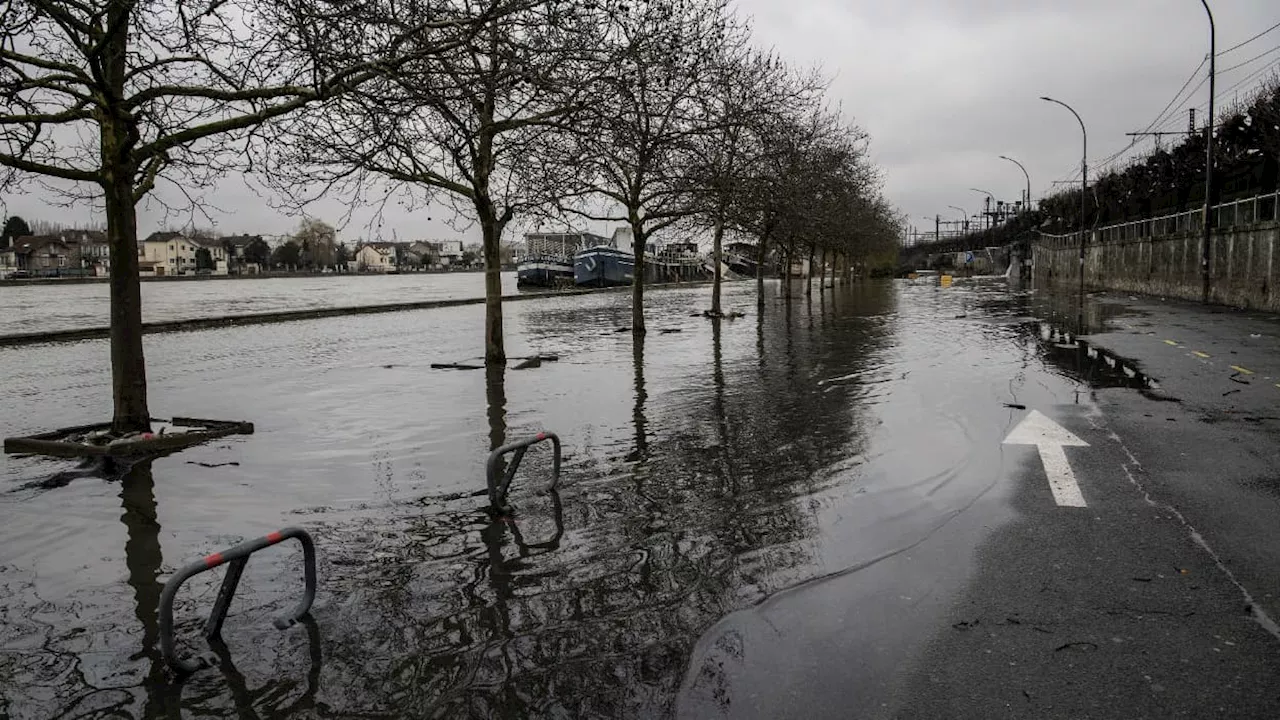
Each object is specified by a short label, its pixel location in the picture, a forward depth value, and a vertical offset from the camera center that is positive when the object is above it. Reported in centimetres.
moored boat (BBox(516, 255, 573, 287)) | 7719 +104
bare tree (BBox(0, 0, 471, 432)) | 646 +162
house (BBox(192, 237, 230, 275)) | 15825 +547
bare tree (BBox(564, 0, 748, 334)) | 943 +255
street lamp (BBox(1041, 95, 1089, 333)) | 4547 +629
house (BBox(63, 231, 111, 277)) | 13538 +543
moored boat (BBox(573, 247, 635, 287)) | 7256 +132
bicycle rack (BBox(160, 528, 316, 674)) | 391 -146
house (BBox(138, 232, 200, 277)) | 14812 +523
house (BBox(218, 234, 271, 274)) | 16912 +598
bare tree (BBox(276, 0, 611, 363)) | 661 +173
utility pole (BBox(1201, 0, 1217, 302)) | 2867 +330
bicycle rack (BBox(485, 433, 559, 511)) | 638 -136
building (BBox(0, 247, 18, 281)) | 12812 +396
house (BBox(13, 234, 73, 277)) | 13012 +477
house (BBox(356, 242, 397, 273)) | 18438 +364
